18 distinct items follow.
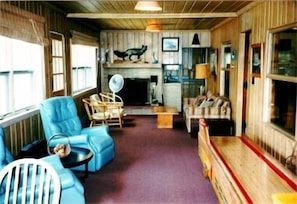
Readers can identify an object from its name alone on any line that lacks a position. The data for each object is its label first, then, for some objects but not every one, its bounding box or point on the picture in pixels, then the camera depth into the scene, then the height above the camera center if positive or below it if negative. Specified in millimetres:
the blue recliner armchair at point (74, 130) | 3534 -741
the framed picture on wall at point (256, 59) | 4053 +347
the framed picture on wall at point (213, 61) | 6632 +514
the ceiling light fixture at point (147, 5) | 3148 +923
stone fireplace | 7567 -36
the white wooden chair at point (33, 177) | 1623 -620
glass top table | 2927 -909
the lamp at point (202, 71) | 6052 +227
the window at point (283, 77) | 3061 +49
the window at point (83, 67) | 5884 +345
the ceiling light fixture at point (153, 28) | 5630 +1158
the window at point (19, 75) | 3206 +82
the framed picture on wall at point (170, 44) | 7654 +1089
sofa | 5286 -612
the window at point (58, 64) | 4516 +300
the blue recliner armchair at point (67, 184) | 2343 -972
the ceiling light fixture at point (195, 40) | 6922 +1079
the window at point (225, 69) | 5774 +267
